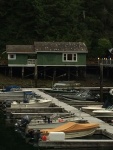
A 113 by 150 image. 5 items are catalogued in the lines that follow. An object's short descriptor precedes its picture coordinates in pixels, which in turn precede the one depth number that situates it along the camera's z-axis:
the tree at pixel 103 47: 70.81
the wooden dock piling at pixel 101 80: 47.42
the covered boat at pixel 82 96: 44.19
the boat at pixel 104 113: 31.27
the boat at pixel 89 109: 33.65
